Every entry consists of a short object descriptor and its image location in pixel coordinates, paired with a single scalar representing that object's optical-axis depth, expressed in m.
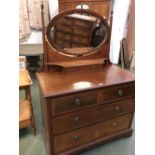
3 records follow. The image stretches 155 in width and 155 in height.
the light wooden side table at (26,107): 1.53
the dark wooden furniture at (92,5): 2.00
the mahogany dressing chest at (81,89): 1.23
